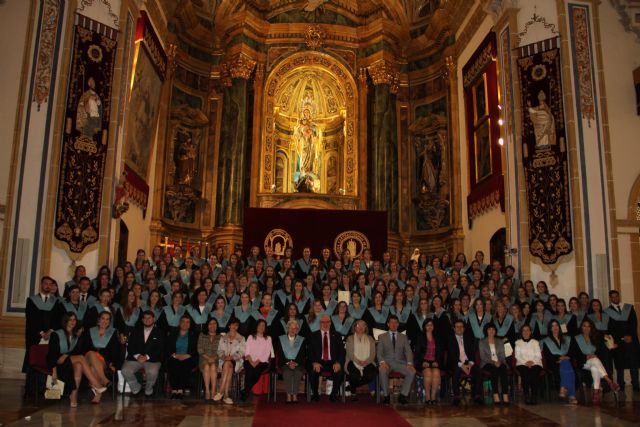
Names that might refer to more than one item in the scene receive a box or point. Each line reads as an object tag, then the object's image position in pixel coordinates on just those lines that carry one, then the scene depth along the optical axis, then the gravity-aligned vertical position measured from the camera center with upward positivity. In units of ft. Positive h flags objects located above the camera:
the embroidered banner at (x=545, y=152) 36.52 +10.32
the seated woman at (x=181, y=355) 26.50 -1.91
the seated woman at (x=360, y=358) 26.86 -1.94
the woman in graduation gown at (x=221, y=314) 28.91 -0.05
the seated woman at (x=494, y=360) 26.50 -1.97
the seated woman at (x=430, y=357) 26.37 -1.88
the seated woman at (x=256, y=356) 26.55 -1.90
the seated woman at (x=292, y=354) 26.58 -1.84
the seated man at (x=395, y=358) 26.35 -1.92
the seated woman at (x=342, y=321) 29.04 -0.33
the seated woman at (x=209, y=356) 25.91 -1.90
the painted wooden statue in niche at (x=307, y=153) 60.70 +16.69
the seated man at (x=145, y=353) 26.07 -1.83
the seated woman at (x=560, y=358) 27.40 -1.87
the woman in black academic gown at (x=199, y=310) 29.14 +0.14
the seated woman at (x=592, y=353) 27.48 -1.66
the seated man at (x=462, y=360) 26.53 -1.97
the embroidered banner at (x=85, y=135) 34.55 +10.43
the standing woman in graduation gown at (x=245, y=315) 28.99 -0.08
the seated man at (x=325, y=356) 26.45 -1.87
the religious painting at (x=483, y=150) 48.01 +13.57
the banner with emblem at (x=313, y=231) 48.47 +6.74
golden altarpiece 56.49 +20.00
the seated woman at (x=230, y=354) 25.86 -1.83
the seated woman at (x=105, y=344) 25.86 -1.42
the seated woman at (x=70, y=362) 24.43 -2.08
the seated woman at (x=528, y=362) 26.73 -2.03
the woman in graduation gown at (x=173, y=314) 28.58 -0.08
